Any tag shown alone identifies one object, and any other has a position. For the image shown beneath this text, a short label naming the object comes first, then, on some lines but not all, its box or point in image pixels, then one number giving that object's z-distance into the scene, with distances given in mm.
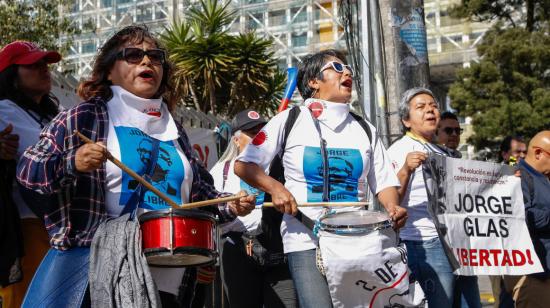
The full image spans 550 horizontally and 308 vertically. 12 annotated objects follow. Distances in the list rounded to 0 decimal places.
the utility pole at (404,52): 6160
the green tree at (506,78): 24734
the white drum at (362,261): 3463
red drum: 2895
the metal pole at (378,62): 6156
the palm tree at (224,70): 23484
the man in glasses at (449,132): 6074
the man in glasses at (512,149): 7883
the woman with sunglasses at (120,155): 2891
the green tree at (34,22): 17797
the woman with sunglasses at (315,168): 3750
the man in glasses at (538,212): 5547
